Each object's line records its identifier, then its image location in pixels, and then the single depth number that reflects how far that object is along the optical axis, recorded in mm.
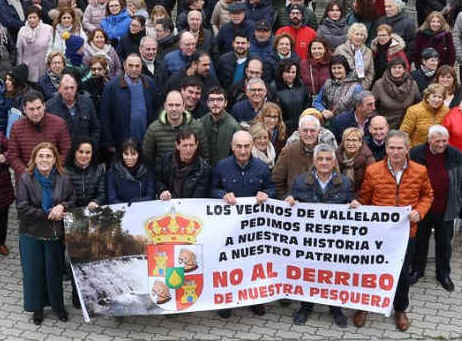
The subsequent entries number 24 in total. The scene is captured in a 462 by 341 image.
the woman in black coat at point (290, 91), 10797
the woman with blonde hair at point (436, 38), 12328
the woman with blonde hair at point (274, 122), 9961
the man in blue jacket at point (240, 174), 8984
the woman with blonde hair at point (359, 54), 11672
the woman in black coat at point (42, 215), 8812
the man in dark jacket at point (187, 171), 9039
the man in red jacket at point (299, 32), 12531
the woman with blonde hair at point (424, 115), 10227
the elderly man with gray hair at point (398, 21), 12766
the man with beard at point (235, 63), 11408
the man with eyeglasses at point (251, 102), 10250
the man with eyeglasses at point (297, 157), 9188
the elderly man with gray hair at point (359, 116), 10062
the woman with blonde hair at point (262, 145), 9617
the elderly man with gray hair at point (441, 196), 9406
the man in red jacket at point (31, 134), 9766
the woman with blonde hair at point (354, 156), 9266
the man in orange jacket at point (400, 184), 8891
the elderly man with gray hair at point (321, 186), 8812
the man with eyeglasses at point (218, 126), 9844
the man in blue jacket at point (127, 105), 10656
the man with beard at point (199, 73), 10992
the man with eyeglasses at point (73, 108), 10250
